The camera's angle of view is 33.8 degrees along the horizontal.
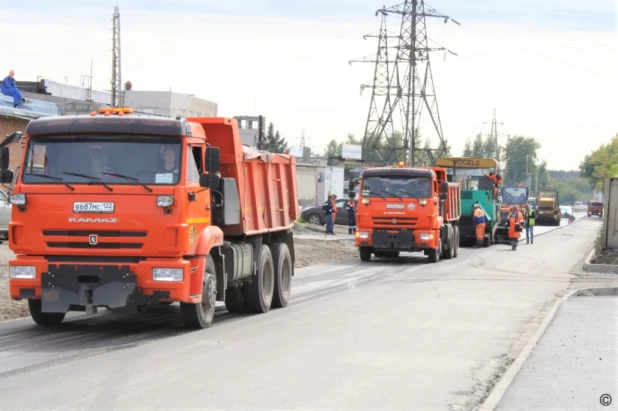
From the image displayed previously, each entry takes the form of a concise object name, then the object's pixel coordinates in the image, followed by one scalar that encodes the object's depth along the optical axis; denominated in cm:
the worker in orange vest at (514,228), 3888
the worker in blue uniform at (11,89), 3162
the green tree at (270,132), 13368
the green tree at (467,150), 13112
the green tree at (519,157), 16862
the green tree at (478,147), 12845
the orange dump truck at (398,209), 2892
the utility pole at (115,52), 5122
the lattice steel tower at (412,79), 5562
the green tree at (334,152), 18820
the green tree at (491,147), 12112
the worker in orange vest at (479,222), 4012
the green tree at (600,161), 10850
